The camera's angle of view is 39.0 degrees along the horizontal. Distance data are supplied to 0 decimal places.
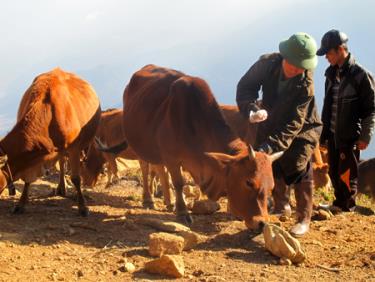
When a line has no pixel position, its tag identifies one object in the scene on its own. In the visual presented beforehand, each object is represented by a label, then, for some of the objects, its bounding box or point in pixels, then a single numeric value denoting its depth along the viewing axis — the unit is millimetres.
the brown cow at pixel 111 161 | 9750
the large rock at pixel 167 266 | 5148
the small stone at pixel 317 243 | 6321
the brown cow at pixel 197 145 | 6211
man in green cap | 6492
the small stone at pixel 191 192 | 10362
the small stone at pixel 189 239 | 5996
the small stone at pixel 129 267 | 5324
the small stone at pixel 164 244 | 5730
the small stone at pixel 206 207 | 8102
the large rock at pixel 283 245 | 5602
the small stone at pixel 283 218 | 7527
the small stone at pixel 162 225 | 6598
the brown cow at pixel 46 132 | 7254
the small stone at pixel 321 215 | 7535
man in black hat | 7319
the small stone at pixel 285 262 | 5574
